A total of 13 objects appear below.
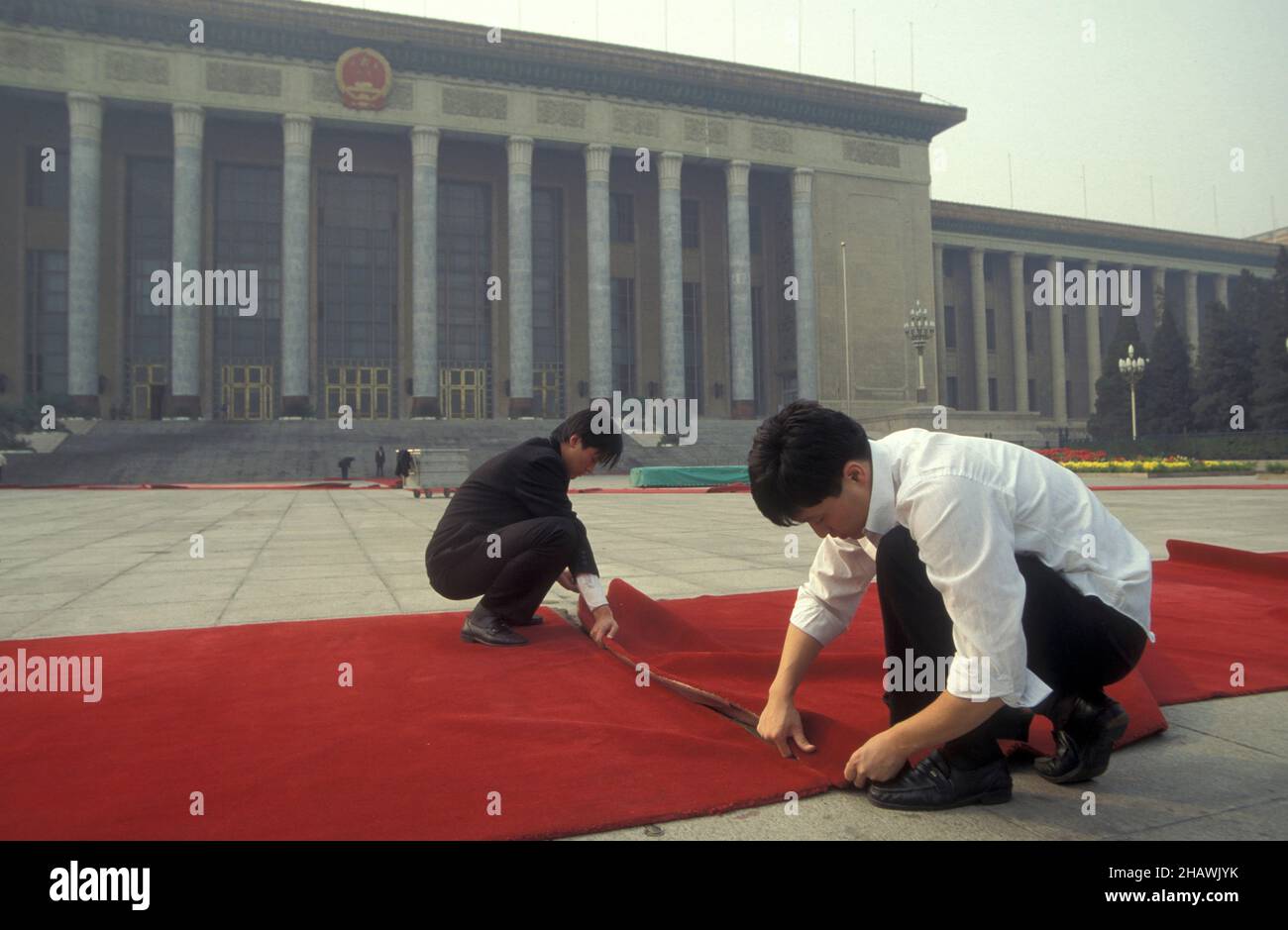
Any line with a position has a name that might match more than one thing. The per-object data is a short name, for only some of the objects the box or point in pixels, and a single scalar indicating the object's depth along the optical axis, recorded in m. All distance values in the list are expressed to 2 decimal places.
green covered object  23.33
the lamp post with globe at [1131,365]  34.59
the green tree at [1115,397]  43.91
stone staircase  25.72
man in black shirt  3.92
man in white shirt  1.82
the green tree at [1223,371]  37.53
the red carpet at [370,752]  2.07
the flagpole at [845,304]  40.08
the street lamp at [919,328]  31.36
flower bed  25.44
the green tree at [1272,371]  34.25
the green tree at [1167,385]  40.94
